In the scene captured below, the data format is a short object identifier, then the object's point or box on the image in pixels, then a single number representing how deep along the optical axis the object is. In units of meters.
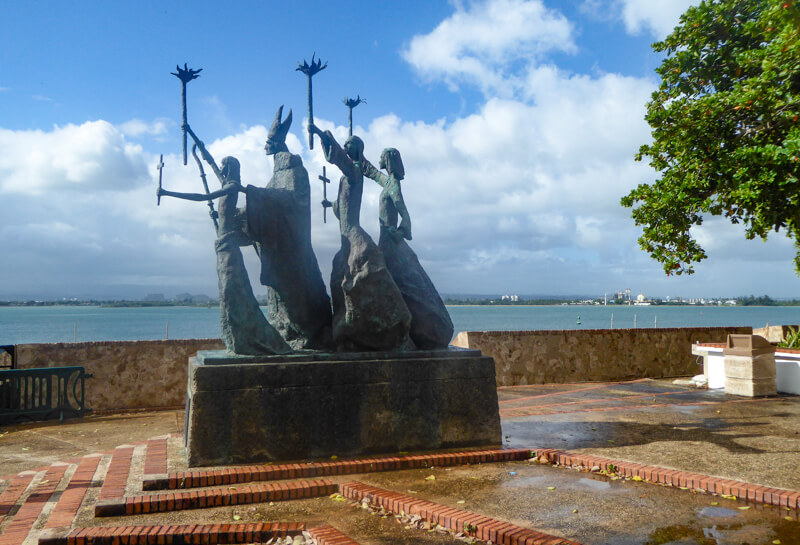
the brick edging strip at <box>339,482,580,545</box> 4.44
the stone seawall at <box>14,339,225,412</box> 11.43
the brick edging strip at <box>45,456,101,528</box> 5.05
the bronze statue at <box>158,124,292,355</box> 6.91
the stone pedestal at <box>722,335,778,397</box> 11.81
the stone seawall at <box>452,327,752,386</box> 14.49
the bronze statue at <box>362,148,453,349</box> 7.77
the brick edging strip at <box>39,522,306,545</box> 4.60
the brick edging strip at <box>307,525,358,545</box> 4.48
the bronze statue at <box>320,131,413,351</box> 7.22
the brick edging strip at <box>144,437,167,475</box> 6.21
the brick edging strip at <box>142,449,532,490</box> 5.84
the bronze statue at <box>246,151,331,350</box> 7.43
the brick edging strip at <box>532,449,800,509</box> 5.28
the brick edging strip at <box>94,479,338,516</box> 5.23
